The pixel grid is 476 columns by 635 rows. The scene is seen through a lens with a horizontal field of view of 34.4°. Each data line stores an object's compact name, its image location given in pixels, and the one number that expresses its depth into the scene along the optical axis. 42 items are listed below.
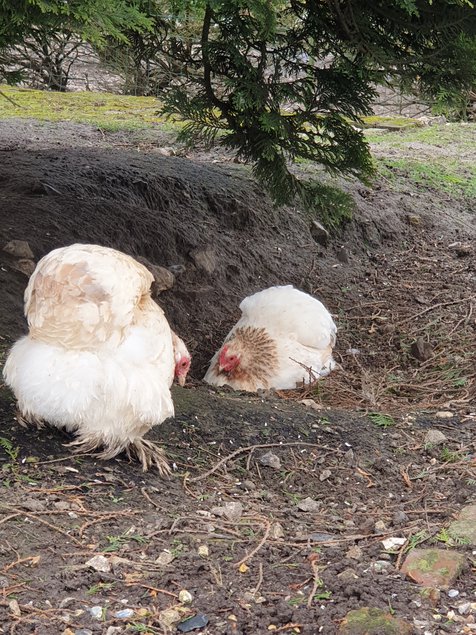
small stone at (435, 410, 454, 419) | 4.04
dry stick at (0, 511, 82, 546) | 2.66
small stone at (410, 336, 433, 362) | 5.06
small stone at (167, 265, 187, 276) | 5.51
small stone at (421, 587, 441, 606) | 2.31
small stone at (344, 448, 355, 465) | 3.52
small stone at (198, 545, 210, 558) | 2.65
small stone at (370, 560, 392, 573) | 2.52
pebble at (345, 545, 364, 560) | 2.63
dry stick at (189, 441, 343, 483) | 3.27
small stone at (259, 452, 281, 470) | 3.45
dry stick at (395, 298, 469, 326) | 5.55
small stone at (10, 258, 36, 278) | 4.78
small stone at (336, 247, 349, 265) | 6.41
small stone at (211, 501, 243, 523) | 2.96
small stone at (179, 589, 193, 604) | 2.35
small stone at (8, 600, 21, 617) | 2.22
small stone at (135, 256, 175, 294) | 5.19
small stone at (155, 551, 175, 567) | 2.57
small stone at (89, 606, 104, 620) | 2.25
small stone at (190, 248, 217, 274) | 5.65
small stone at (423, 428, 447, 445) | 3.70
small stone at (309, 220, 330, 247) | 6.52
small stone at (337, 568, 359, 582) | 2.43
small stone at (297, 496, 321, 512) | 3.12
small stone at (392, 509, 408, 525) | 2.90
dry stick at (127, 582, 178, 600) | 2.38
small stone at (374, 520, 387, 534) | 2.84
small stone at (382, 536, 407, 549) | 2.70
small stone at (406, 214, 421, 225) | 7.08
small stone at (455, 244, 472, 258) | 6.68
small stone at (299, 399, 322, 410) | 4.23
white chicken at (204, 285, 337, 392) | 4.85
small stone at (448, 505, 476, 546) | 2.66
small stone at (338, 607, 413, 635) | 2.12
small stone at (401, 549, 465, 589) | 2.41
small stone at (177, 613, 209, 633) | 2.22
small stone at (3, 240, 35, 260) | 4.88
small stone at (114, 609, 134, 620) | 2.26
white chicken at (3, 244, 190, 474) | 3.02
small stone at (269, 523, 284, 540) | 2.82
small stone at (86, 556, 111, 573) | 2.49
